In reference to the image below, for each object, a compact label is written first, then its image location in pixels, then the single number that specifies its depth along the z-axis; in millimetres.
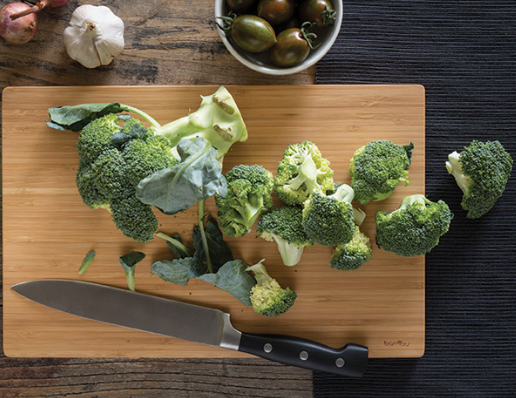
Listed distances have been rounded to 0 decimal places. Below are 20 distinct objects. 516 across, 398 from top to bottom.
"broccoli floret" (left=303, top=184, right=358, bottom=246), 772
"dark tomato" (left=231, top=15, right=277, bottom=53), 776
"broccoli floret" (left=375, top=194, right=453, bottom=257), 791
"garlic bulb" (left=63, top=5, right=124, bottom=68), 807
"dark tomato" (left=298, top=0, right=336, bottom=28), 782
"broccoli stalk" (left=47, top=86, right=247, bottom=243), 762
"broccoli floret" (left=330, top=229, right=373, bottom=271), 800
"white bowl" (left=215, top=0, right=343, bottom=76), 792
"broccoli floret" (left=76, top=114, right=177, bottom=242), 767
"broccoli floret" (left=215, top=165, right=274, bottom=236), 786
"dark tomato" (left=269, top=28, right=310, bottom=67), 779
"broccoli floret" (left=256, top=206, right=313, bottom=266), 793
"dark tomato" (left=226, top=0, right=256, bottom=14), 785
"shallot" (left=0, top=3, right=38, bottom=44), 815
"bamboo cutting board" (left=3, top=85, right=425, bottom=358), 823
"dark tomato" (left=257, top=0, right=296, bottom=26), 780
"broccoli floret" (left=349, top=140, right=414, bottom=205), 792
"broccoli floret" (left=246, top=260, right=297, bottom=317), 802
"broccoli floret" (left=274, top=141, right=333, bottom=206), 790
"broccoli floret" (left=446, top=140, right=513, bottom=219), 808
